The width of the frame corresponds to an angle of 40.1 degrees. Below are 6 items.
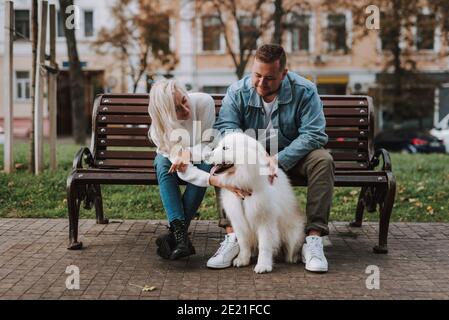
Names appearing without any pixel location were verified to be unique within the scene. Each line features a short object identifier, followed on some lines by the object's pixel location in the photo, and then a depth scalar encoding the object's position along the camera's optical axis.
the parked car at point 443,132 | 20.94
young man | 4.40
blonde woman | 4.37
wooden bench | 5.00
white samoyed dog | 3.99
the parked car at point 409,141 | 20.64
